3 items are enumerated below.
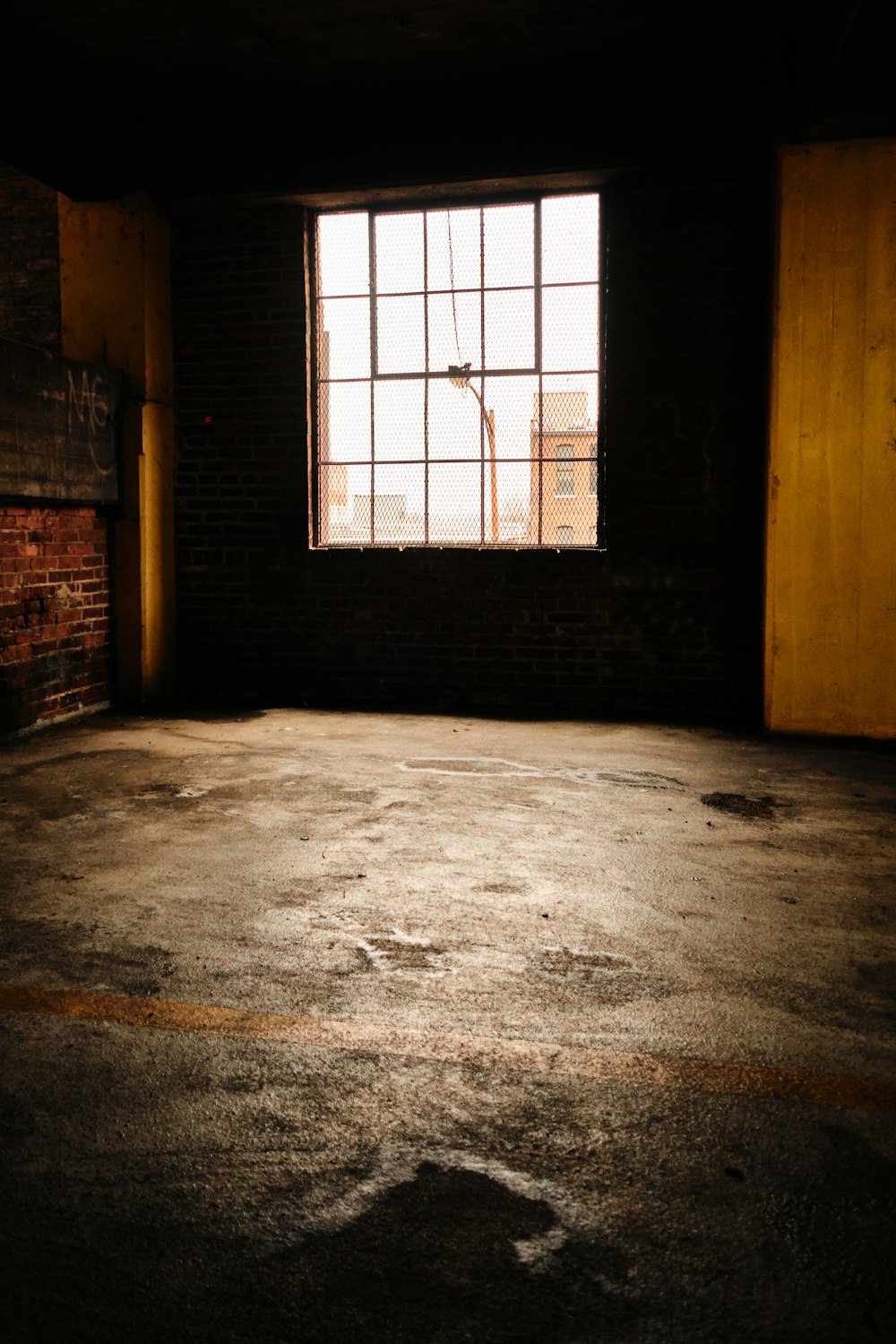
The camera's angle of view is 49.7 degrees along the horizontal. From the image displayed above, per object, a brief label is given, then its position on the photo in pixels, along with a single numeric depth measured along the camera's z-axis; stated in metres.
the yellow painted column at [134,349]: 6.01
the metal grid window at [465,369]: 5.79
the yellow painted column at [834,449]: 5.02
